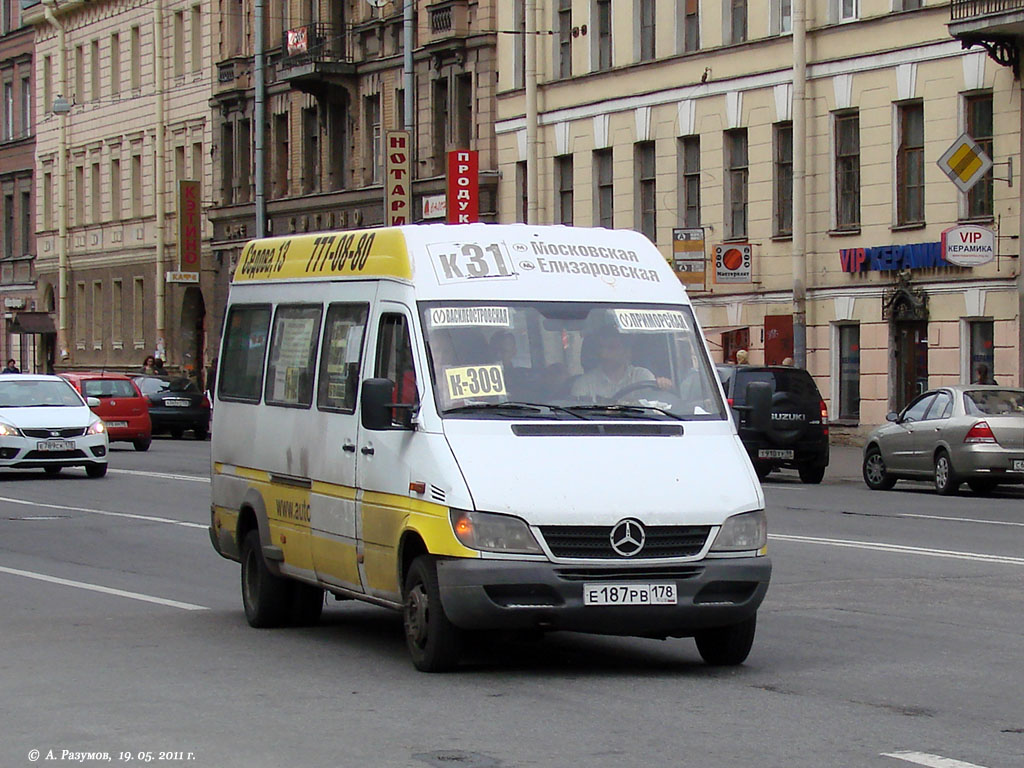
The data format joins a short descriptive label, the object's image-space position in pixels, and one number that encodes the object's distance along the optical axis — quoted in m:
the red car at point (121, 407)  40.25
